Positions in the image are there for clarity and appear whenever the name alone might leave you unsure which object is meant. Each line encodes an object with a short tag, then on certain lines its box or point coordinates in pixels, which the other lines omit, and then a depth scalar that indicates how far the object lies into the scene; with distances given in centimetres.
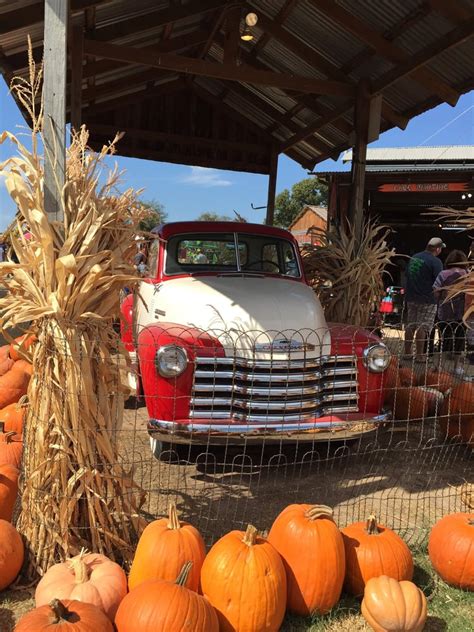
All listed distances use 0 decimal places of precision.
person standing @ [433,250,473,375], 802
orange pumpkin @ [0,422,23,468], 363
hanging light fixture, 779
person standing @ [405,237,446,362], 882
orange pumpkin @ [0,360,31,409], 530
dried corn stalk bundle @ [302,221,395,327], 687
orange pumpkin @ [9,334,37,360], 283
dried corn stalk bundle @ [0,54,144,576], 268
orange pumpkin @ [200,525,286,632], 238
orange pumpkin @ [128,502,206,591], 251
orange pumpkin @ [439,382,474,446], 488
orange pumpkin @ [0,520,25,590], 263
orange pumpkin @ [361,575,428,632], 240
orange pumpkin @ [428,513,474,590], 290
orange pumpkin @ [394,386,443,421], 523
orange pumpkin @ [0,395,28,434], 444
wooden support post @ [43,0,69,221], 277
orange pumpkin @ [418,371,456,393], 524
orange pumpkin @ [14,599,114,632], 205
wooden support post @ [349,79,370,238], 816
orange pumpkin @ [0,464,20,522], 313
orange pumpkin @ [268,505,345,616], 263
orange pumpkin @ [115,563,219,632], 212
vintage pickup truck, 388
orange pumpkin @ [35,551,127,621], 236
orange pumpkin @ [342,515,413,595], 275
